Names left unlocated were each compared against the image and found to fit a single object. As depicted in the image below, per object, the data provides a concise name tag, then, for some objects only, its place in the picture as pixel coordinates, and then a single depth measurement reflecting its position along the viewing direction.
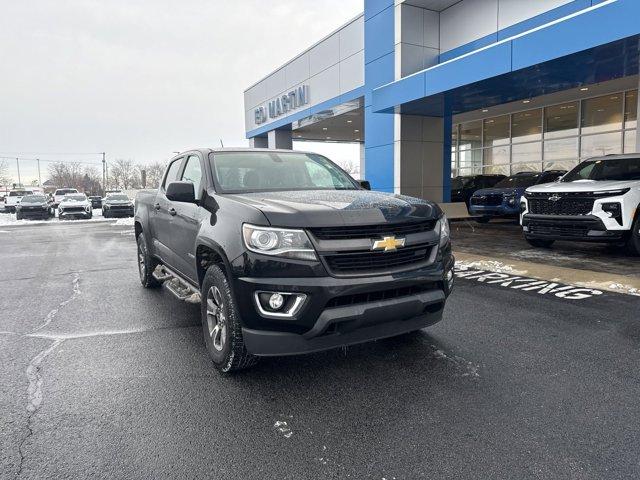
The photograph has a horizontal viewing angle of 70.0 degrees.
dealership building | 10.29
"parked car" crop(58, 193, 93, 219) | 26.80
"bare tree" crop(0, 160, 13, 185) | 101.62
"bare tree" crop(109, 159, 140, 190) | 106.12
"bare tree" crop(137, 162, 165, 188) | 97.88
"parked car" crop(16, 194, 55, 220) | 26.38
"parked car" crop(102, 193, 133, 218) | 27.95
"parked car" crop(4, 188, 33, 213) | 36.78
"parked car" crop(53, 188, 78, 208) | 32.47
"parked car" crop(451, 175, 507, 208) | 19.98
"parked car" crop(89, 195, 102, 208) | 51.91
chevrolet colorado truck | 3.07
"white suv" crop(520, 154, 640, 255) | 7.86
